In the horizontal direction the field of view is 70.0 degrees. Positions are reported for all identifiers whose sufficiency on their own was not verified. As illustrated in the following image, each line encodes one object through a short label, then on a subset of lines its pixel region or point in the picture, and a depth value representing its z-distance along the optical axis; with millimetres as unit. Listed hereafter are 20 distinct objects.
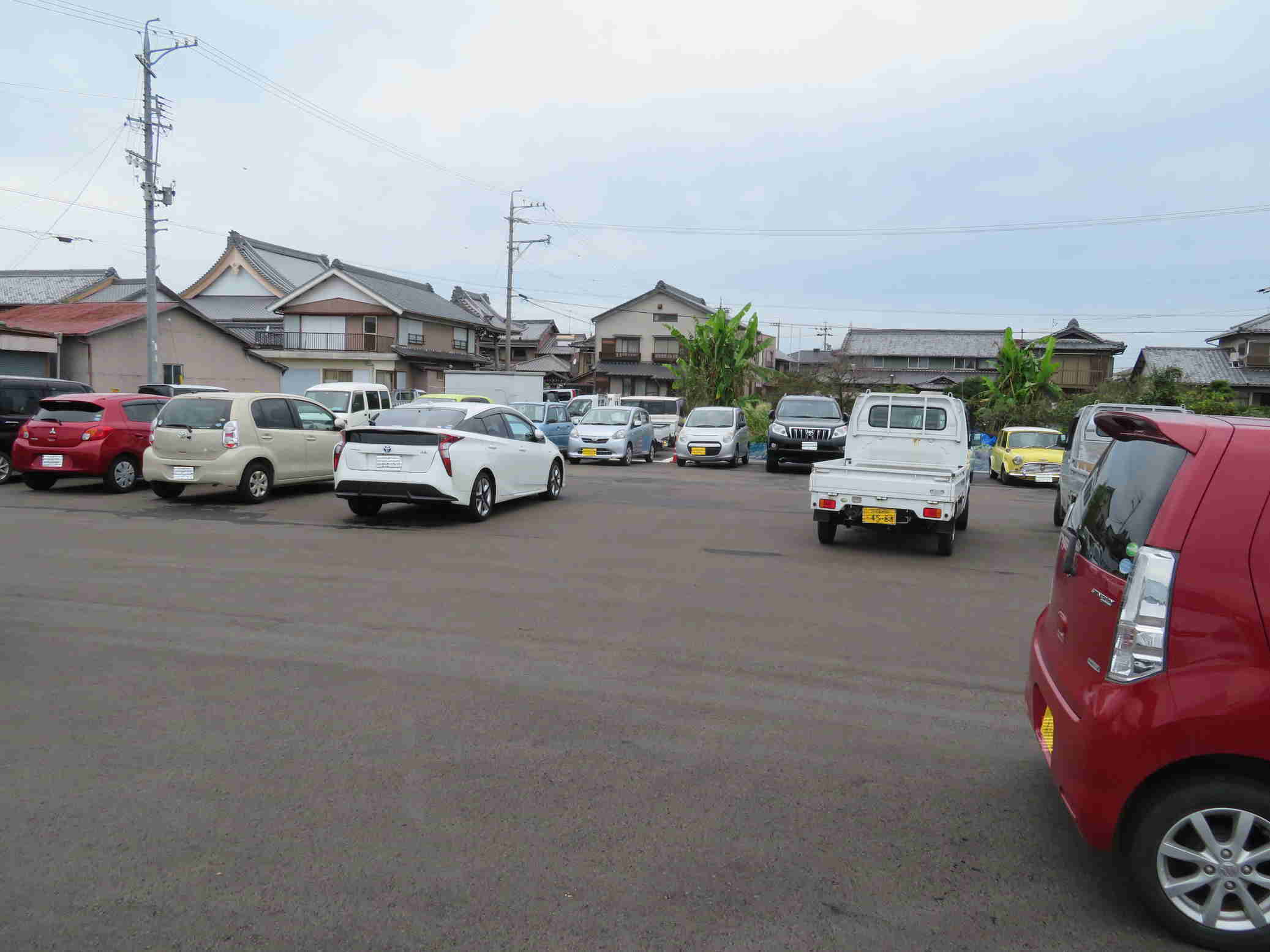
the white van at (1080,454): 12164
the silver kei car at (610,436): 22281
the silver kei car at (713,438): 22688
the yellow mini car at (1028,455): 20266
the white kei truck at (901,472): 9867
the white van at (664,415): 29156
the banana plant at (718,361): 34469
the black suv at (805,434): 21406
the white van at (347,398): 21578
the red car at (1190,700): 2785
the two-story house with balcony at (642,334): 57625
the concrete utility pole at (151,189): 24984
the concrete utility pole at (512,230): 43750
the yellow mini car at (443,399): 18434
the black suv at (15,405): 14367
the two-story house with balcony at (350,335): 44969
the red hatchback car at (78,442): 13523
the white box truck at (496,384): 31891
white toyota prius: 11203
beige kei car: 12539
